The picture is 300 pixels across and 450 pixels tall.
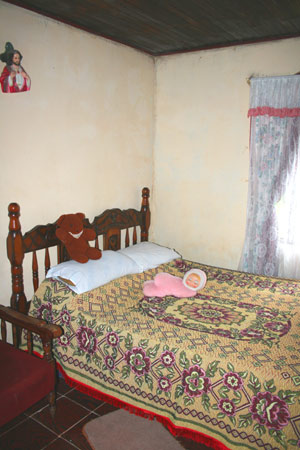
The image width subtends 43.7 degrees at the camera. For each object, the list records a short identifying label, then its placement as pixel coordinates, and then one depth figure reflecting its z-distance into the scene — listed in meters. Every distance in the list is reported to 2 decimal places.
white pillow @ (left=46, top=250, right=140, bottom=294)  2.77
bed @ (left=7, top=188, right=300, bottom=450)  2.01
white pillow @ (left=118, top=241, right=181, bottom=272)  3.36
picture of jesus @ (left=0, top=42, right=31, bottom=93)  2.48
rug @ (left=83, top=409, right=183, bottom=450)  2.27
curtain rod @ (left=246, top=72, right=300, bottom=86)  3.55
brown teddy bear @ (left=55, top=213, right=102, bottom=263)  2.97
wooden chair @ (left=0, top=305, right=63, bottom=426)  2.01
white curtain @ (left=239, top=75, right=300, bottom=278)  3.34
